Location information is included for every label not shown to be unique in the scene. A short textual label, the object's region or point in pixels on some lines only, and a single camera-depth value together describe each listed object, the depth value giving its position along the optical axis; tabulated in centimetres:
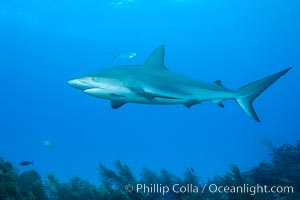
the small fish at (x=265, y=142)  2130
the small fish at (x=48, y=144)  1803
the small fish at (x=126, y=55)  1911
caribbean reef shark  582
